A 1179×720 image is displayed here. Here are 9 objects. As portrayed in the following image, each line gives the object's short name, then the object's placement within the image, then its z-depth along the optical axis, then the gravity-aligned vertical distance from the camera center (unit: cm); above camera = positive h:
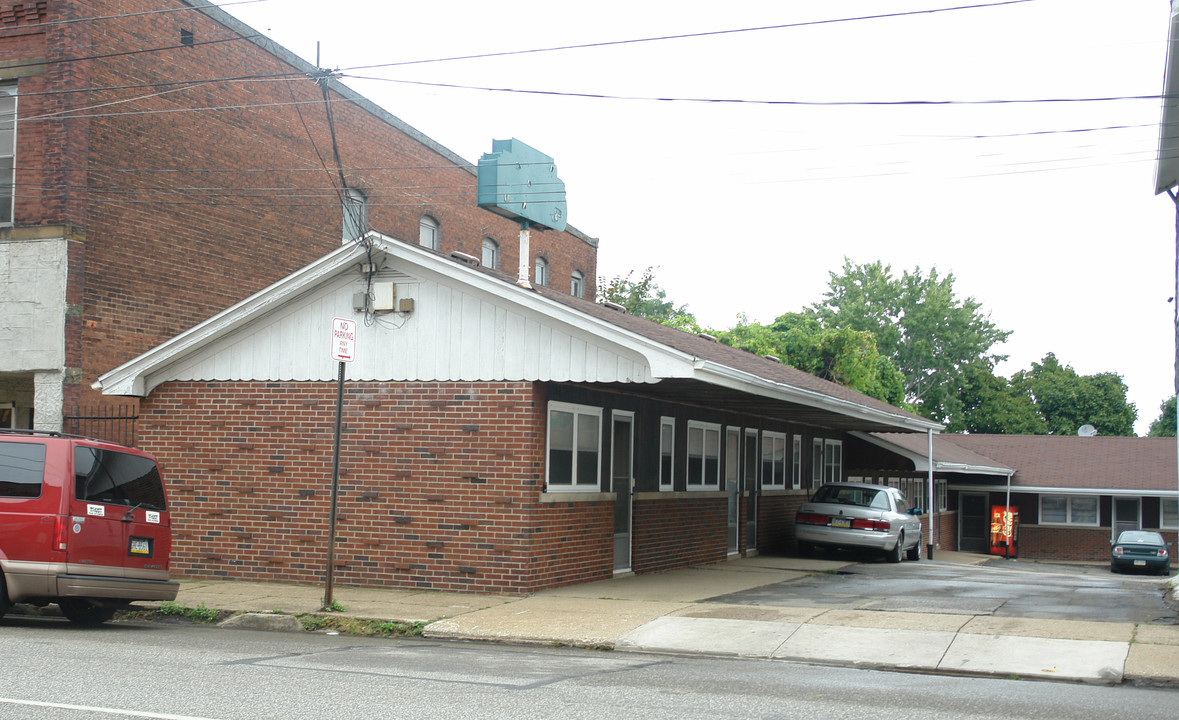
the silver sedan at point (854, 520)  2231 -168
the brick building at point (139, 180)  1727 +416
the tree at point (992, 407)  7312 +193
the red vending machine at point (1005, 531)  3991 -327
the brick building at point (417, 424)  1423 +1
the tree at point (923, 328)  7456 +703
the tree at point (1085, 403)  7406 +232
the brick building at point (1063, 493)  3994 -194
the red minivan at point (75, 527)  1099 -106
